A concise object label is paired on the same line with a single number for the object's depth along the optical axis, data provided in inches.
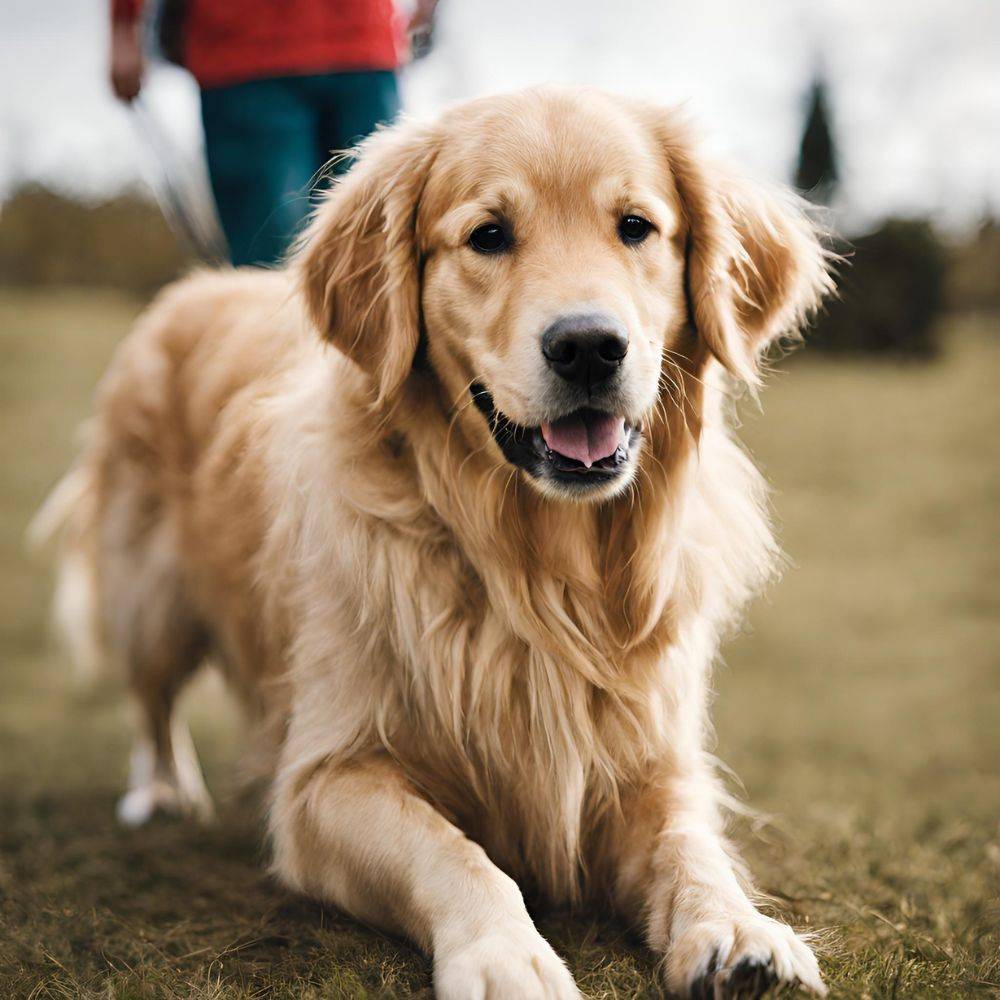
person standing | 128.0
